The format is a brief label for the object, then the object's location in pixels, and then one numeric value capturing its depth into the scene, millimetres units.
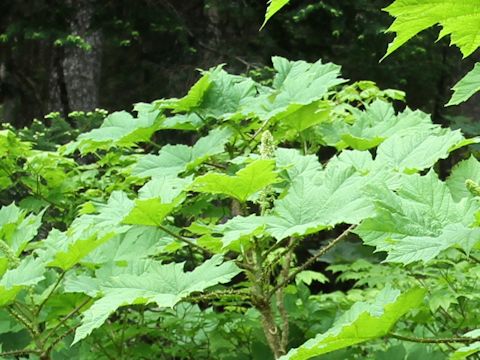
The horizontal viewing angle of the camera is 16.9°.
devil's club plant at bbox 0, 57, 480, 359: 3211
